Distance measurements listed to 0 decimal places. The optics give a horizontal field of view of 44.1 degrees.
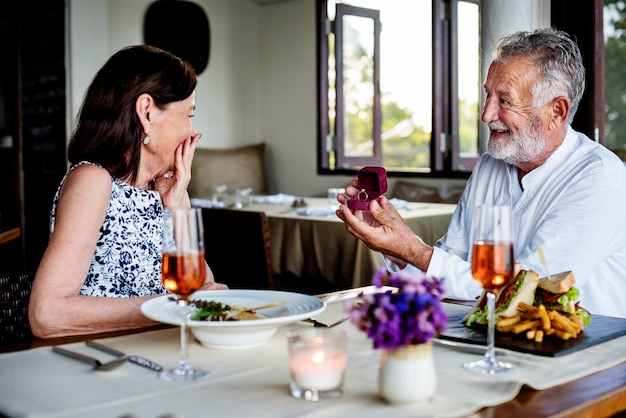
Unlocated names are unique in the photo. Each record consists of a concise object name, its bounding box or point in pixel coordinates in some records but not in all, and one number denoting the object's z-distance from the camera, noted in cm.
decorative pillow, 698
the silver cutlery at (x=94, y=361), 118
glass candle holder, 101
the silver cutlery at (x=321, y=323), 149
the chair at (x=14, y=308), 171
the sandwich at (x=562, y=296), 139
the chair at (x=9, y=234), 318
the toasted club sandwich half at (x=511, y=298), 141
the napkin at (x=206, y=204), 469
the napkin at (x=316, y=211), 409
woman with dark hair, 184
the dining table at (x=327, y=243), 368
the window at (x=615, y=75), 421
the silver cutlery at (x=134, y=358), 119
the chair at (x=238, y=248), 286
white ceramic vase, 99
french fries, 135
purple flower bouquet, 96
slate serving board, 130
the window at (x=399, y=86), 609
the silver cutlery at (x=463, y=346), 129
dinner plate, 127
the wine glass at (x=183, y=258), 115
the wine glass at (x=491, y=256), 119
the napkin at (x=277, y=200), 497
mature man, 197
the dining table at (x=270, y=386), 100
